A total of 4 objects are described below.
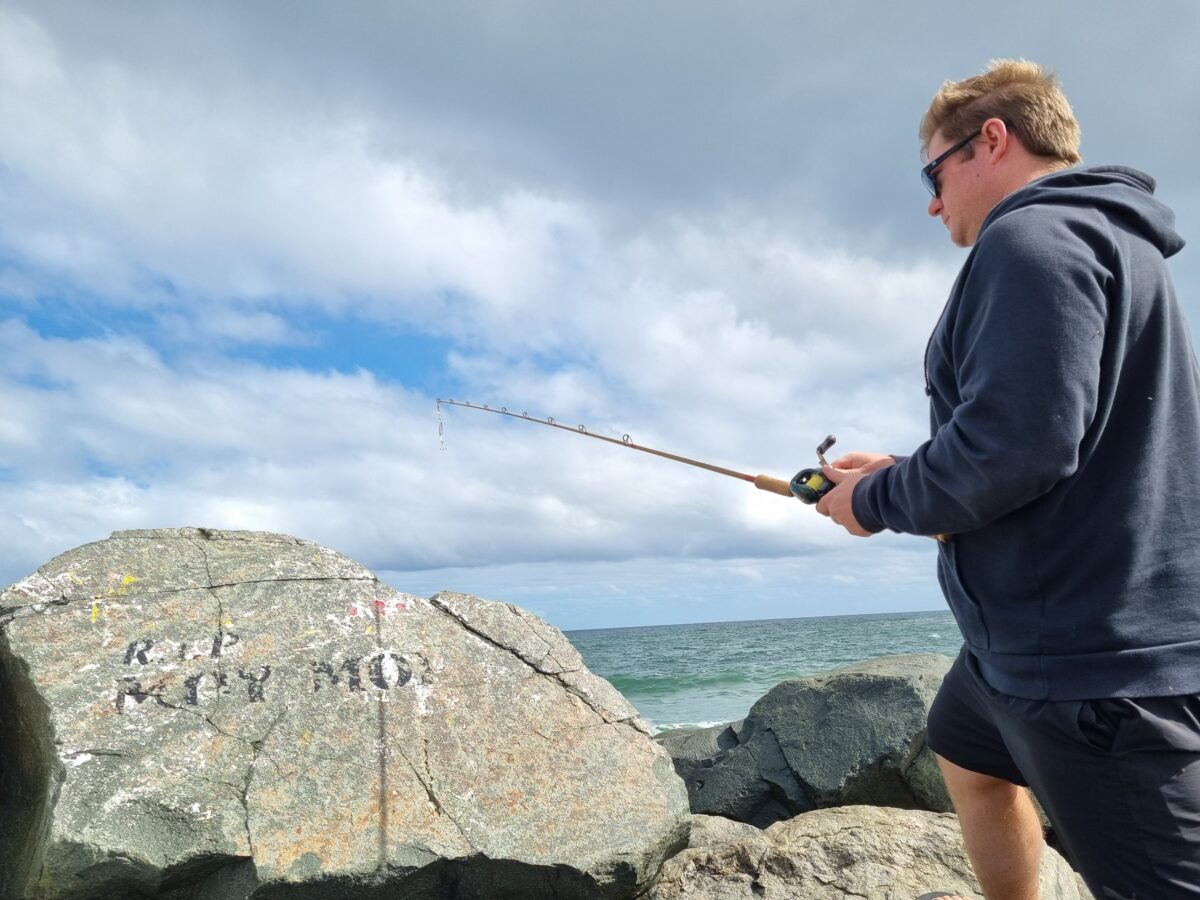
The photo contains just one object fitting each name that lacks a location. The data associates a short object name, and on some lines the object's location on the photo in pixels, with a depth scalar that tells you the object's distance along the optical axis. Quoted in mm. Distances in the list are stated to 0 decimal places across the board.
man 1737
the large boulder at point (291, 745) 3408
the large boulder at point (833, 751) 6281
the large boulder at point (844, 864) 3441
